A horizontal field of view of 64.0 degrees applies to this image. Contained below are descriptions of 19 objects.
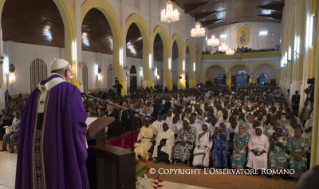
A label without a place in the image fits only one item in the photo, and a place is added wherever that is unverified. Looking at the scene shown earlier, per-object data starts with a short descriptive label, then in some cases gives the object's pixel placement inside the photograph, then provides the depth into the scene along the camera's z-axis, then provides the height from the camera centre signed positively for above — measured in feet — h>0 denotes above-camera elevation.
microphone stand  12.33 -1.40
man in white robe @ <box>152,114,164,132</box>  24.71 -3.77
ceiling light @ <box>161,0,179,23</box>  39.70 +11.18
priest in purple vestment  6.61 -1.44
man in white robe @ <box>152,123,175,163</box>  20.22 -4.84
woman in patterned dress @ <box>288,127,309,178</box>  16.81 -4.55
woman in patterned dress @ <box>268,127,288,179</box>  17.19 -4.72
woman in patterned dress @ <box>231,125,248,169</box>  18.29 -4.73
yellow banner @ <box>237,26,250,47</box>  114.93 +22.14
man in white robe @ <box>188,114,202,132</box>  22.97 -3.44
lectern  6.48 -2.11
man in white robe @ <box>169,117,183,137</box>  24.48 -3.94
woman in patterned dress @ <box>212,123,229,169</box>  18.94 -4.76
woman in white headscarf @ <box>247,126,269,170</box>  17.62 -4.61
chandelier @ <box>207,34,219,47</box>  67.32 +11.62
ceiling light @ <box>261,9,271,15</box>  94.15 +27.25
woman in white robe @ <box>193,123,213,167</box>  19.07 -4.74
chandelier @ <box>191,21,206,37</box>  53.31 +11.29
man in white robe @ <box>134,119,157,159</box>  21.49 -4.48
